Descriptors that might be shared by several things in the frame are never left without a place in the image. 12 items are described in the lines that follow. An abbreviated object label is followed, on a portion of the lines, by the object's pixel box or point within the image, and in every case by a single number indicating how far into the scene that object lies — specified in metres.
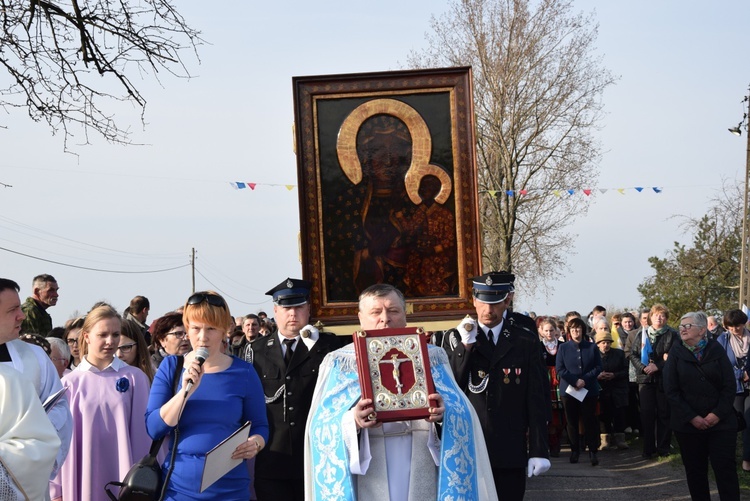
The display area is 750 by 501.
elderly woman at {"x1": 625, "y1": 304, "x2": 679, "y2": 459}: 14.78
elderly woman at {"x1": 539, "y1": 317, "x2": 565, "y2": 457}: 16.25
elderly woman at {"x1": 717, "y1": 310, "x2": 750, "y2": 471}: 13.20
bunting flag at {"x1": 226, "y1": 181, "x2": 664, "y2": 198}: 26.86
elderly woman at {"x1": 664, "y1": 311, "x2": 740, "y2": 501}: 9.80
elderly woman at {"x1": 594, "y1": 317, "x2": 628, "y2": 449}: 16.17
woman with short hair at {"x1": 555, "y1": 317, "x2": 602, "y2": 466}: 15.24
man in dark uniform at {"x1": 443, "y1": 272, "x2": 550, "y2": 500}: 7.25
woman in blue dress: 5.29
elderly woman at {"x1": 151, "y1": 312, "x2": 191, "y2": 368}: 8.32
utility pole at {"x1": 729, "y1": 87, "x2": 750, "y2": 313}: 29.53
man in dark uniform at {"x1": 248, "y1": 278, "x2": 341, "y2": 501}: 7.40
